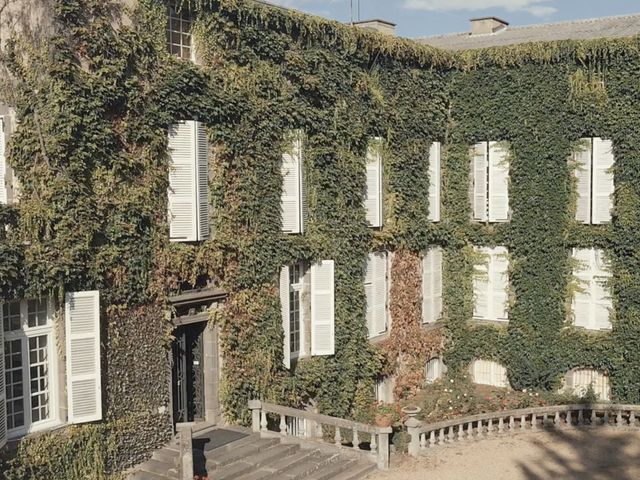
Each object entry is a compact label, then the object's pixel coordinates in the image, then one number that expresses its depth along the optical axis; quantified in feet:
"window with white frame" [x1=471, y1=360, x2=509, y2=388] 68.28
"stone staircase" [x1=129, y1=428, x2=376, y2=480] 41.81
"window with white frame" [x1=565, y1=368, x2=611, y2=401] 63.67
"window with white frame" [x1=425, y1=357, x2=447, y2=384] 68.69
